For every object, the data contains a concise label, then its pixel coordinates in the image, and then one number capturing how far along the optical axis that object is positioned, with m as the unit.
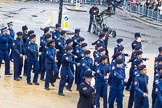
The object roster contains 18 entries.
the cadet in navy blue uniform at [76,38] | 19.00
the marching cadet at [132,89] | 15.05
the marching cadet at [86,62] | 16.52
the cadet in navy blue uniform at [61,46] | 18.73
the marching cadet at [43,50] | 17.95
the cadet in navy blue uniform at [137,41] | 19.22
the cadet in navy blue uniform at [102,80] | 15.29
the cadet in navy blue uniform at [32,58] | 17.44
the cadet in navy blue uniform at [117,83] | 14.93
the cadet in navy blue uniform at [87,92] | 12.09
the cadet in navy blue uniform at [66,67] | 16.53
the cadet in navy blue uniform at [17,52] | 17.91
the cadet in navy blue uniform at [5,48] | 18.48
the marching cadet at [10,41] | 19.50
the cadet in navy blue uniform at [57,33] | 19.34
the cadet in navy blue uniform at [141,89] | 14.33
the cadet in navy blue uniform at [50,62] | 16.95
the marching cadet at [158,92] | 13.49
